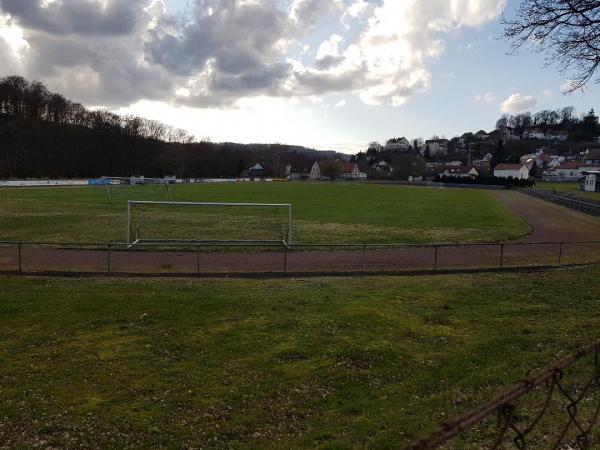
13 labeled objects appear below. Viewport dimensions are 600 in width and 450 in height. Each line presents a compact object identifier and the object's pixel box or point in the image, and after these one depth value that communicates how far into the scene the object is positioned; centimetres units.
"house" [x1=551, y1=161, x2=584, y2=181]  13988
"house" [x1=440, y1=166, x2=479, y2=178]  15710
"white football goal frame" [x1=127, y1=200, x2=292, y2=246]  2158
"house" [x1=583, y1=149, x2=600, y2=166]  13639
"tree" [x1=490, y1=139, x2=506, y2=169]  16475
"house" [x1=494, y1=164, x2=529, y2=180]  14050
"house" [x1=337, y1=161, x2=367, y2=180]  15962
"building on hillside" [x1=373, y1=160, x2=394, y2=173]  17439
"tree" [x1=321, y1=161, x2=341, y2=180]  15375
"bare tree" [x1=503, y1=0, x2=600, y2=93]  1421
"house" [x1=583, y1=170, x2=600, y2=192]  7494
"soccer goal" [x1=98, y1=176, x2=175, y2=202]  5228
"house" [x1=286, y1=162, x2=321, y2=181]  16512
